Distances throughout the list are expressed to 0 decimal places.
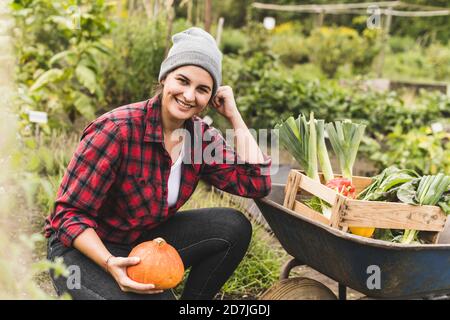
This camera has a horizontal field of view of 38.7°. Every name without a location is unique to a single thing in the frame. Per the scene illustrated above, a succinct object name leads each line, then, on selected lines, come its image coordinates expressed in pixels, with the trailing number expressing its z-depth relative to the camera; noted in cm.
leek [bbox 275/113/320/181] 275
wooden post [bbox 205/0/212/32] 507
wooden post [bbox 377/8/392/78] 1177
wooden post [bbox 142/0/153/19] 599
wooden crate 236
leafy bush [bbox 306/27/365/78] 1380
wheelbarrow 225
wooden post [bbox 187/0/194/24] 601
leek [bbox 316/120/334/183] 280
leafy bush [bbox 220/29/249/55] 1371
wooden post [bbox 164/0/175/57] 517
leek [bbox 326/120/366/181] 275
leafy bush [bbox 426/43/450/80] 1574
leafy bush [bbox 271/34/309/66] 1505
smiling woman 230
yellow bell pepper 247
